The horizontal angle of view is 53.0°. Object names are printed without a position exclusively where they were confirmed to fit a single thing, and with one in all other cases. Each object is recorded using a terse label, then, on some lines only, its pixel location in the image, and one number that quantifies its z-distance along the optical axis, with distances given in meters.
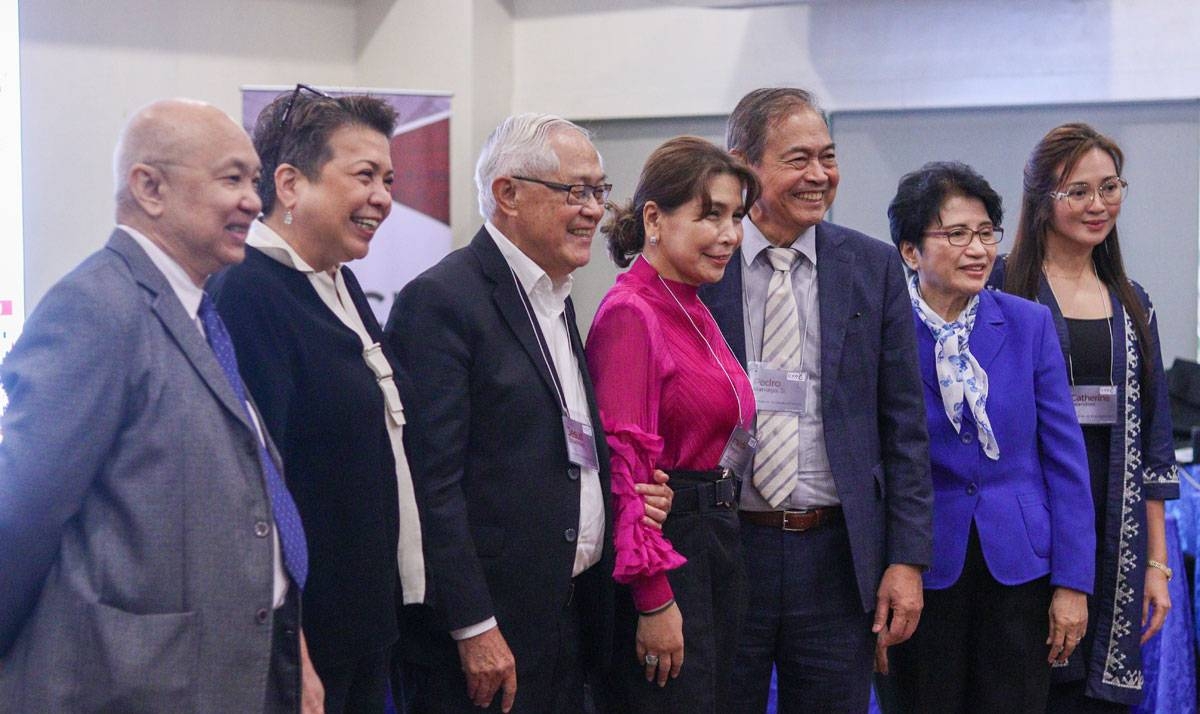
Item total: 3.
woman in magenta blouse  2.01
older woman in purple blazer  2.43
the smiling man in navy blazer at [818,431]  2.26
